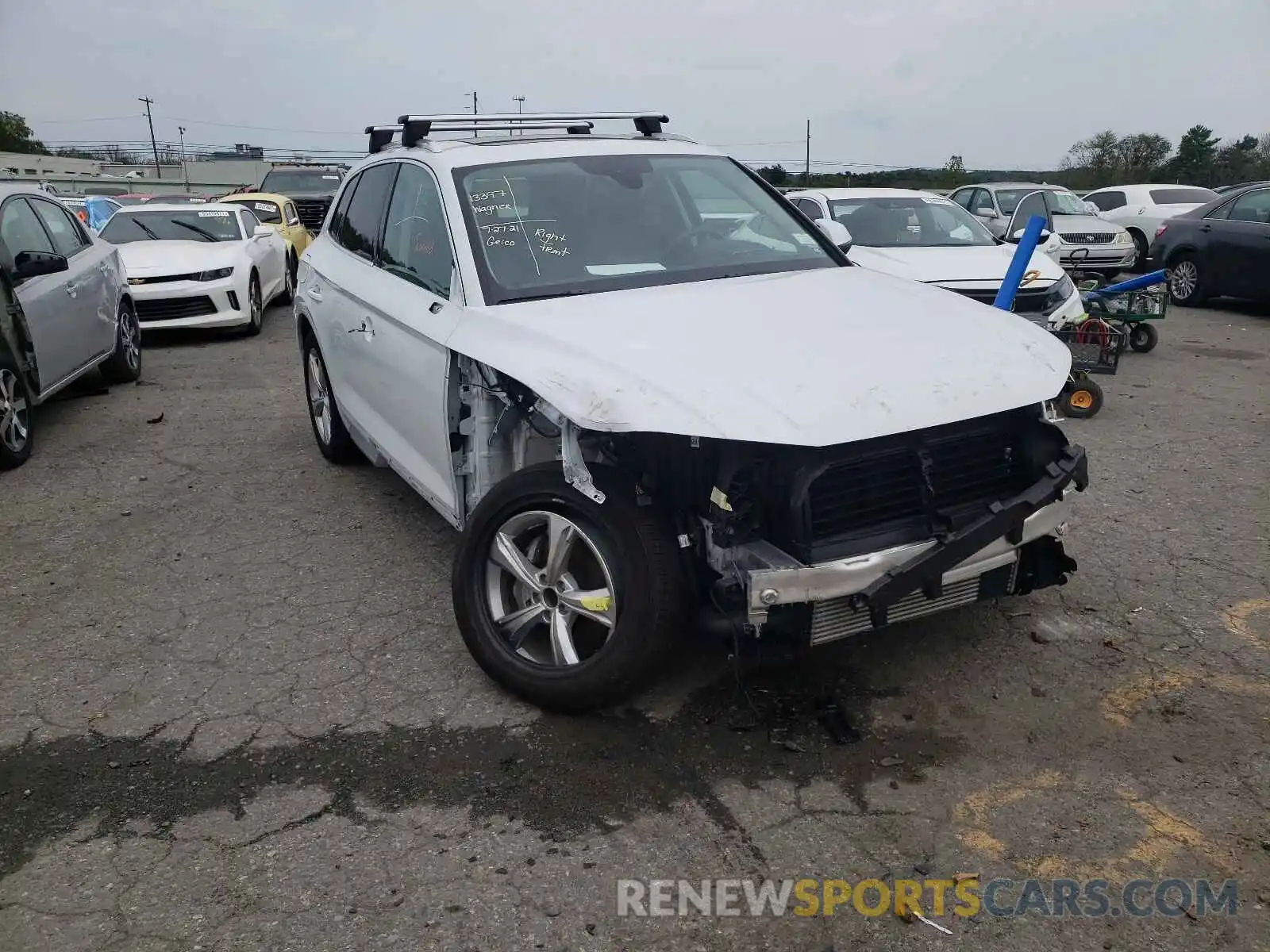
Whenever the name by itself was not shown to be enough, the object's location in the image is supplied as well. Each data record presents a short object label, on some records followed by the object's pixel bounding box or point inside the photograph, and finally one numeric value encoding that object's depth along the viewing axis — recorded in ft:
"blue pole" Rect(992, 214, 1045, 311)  14.84
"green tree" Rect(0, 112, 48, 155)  252.83
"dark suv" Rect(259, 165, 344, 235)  64.03
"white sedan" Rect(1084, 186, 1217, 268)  59.98
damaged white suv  10.00
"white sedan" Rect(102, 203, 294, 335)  36.81
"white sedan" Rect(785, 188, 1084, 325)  28.58
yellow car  50.24
